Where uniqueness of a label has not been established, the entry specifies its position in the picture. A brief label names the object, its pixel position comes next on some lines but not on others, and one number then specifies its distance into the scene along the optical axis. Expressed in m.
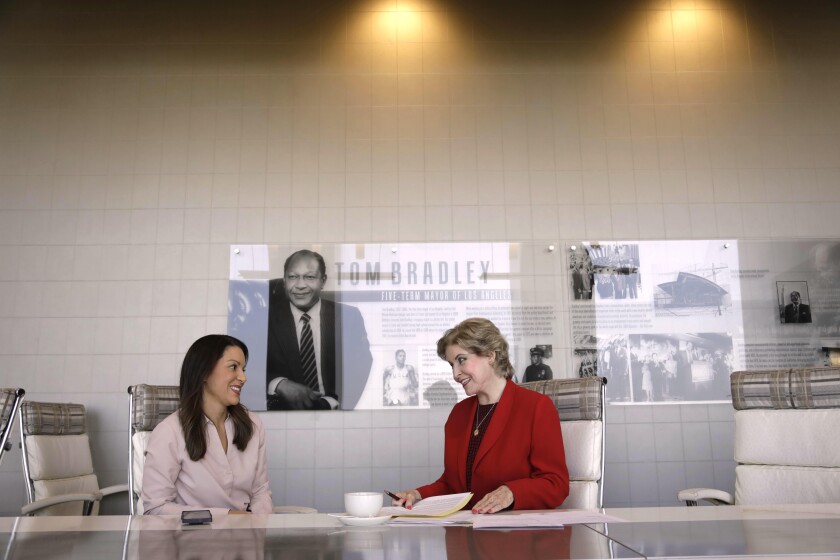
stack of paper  1.52
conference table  1.03
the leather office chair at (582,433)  2.32
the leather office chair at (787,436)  2.32
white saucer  1.37
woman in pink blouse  2.21
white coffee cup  1.41
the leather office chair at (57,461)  2.81
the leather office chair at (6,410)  2.01
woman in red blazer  2.04
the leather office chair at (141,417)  2.67
